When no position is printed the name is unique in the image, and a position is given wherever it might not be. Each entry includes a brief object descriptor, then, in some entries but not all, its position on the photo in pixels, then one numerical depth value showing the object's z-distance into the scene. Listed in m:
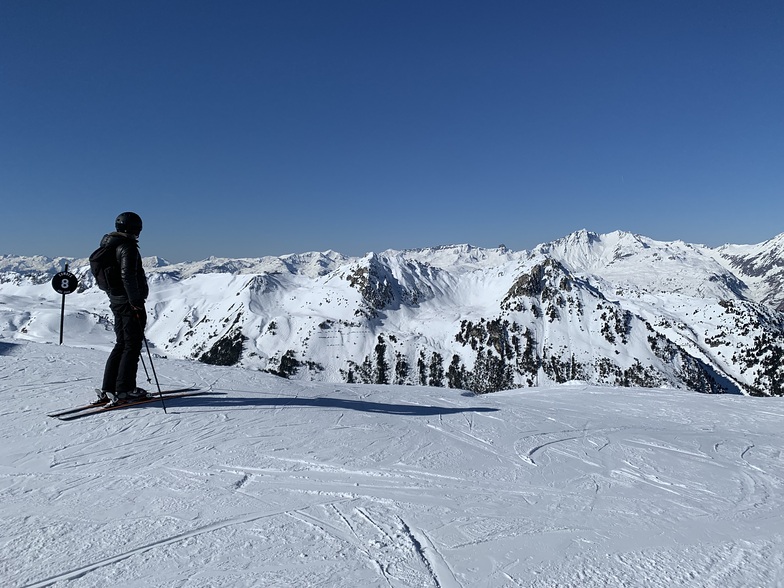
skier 8.41
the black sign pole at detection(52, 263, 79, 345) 12.97
